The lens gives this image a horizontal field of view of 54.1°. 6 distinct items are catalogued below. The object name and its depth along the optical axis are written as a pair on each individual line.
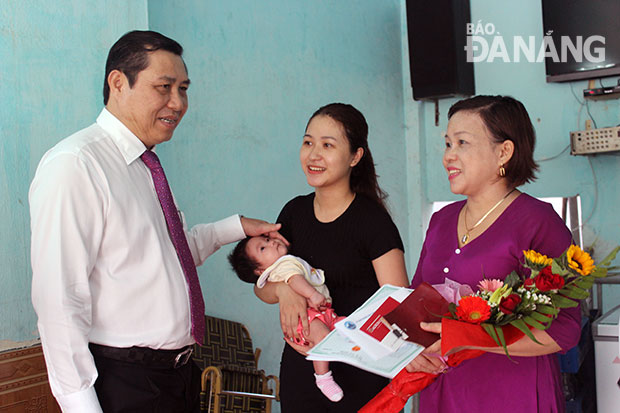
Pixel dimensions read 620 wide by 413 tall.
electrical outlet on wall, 4.32
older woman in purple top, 1.67
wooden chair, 2.69
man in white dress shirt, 1.46
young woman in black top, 1.99
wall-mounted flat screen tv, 4.43
